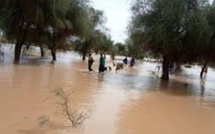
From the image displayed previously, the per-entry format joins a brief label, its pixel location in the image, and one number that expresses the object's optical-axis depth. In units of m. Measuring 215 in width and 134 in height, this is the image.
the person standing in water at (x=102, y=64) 31.36
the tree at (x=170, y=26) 24.56
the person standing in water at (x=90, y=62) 32.47
